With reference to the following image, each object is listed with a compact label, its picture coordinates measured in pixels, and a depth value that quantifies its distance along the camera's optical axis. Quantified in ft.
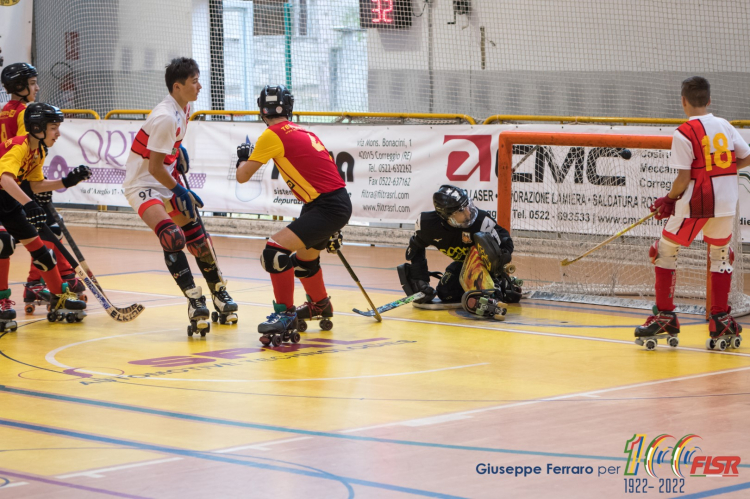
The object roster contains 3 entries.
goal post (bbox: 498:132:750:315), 50.64
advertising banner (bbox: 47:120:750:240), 58.75
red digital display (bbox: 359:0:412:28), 83.37
